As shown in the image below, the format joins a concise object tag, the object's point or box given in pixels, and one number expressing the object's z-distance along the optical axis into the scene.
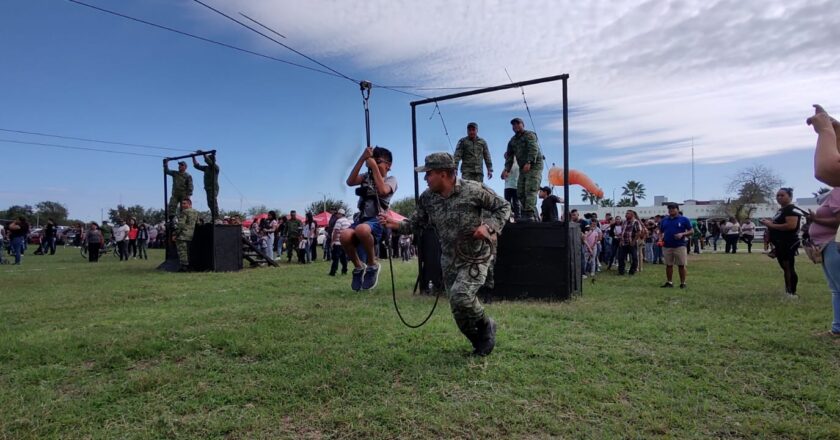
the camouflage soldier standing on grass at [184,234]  14.70
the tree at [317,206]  81.24
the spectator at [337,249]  13.70
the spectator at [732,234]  25.05
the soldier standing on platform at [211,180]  14.44
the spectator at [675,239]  11.30
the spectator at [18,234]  19.30
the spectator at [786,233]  8.88
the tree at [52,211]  89.41
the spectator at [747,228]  24.06
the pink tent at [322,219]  34.88
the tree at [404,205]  71.57
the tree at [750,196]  56.12
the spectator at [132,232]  23.00
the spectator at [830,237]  5.72
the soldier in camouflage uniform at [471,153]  9.70
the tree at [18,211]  81.56
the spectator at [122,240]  21.50
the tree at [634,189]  104.94
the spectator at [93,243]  20.75
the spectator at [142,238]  22.31
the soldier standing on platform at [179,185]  15.39
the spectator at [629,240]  14.80
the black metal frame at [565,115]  8.05
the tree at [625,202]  99.12
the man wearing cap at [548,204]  12.17
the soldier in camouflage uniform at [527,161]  9.54
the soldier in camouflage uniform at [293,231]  19.69
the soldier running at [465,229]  4.64
